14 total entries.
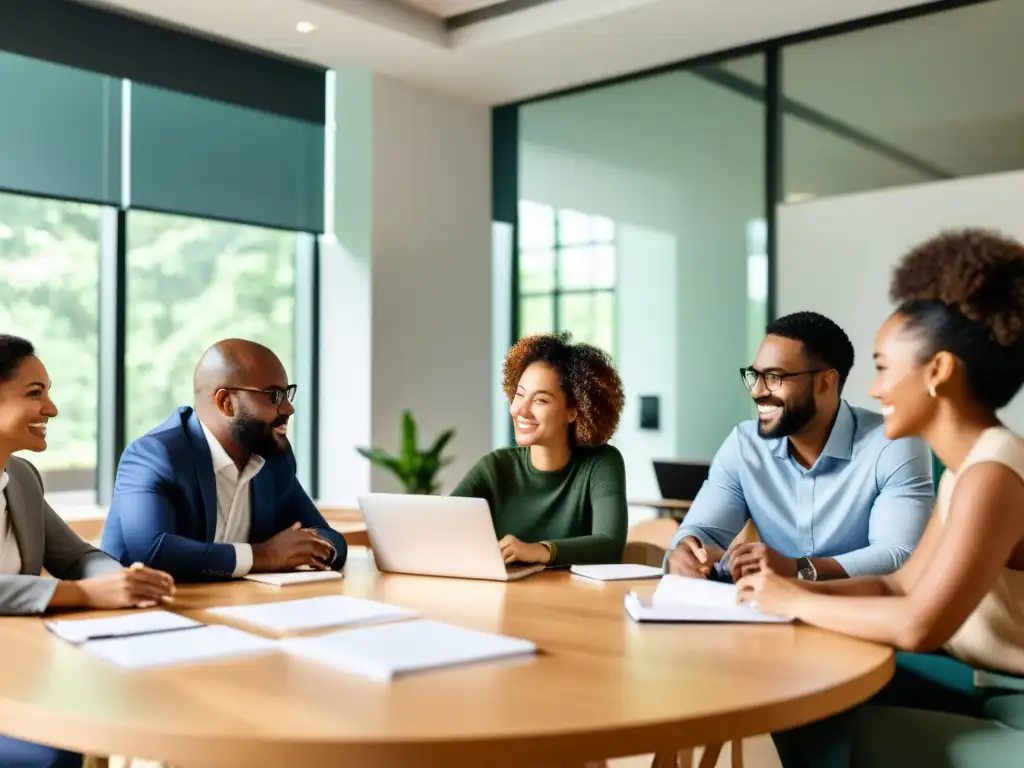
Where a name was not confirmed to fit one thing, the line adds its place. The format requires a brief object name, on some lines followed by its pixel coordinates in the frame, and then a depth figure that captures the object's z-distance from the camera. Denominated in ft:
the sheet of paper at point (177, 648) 5.01
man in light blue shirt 7.86
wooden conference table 3.92
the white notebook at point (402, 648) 4.84
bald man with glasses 7.68
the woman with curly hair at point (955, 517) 5.25
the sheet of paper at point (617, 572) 7.75
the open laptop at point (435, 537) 7.60
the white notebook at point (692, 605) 6.04
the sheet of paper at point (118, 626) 5.52
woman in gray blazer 6.27
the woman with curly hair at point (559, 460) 9.43
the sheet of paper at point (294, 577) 7.54
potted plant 20.04
